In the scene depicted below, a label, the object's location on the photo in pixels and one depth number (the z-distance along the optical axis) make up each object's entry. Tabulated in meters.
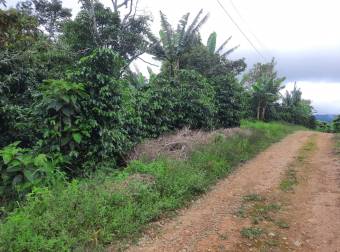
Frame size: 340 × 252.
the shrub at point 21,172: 5.24
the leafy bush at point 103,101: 6.67
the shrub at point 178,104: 9.77
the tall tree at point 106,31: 17.06
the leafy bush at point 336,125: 29.03
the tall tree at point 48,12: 25.05
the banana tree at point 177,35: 17.08
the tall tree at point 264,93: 22.14
